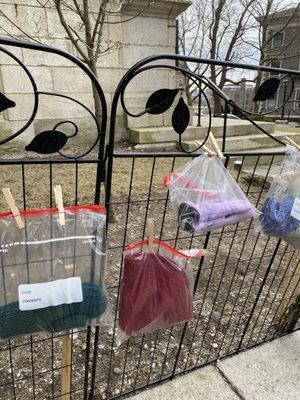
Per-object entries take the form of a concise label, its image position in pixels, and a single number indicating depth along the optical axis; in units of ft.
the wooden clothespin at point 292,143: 5.13
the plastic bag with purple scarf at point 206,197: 3.98
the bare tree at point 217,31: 42.11
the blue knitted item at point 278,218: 4.86
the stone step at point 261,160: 18.69
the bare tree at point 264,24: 45.73
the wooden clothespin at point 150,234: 4.14
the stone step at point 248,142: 19.80
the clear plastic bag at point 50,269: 3.42
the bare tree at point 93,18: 11.50
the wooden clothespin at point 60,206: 3.52
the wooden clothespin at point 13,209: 3.31
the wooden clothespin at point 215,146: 4.21
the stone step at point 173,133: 18.60
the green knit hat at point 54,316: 3.43
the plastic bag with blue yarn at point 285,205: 4.86
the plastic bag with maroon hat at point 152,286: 4.30
